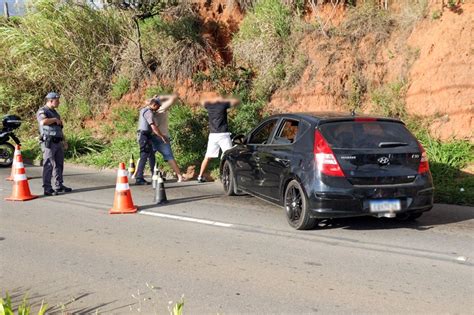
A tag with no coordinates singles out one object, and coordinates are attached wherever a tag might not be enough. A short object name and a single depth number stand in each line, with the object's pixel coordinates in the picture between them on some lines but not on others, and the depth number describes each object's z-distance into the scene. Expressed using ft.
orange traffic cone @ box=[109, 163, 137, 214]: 25.61
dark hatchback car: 20.27
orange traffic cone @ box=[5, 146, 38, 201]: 28.96
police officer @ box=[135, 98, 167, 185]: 33.88
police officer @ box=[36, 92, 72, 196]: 29.96
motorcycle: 42.27
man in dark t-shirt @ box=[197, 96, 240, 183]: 34.12
